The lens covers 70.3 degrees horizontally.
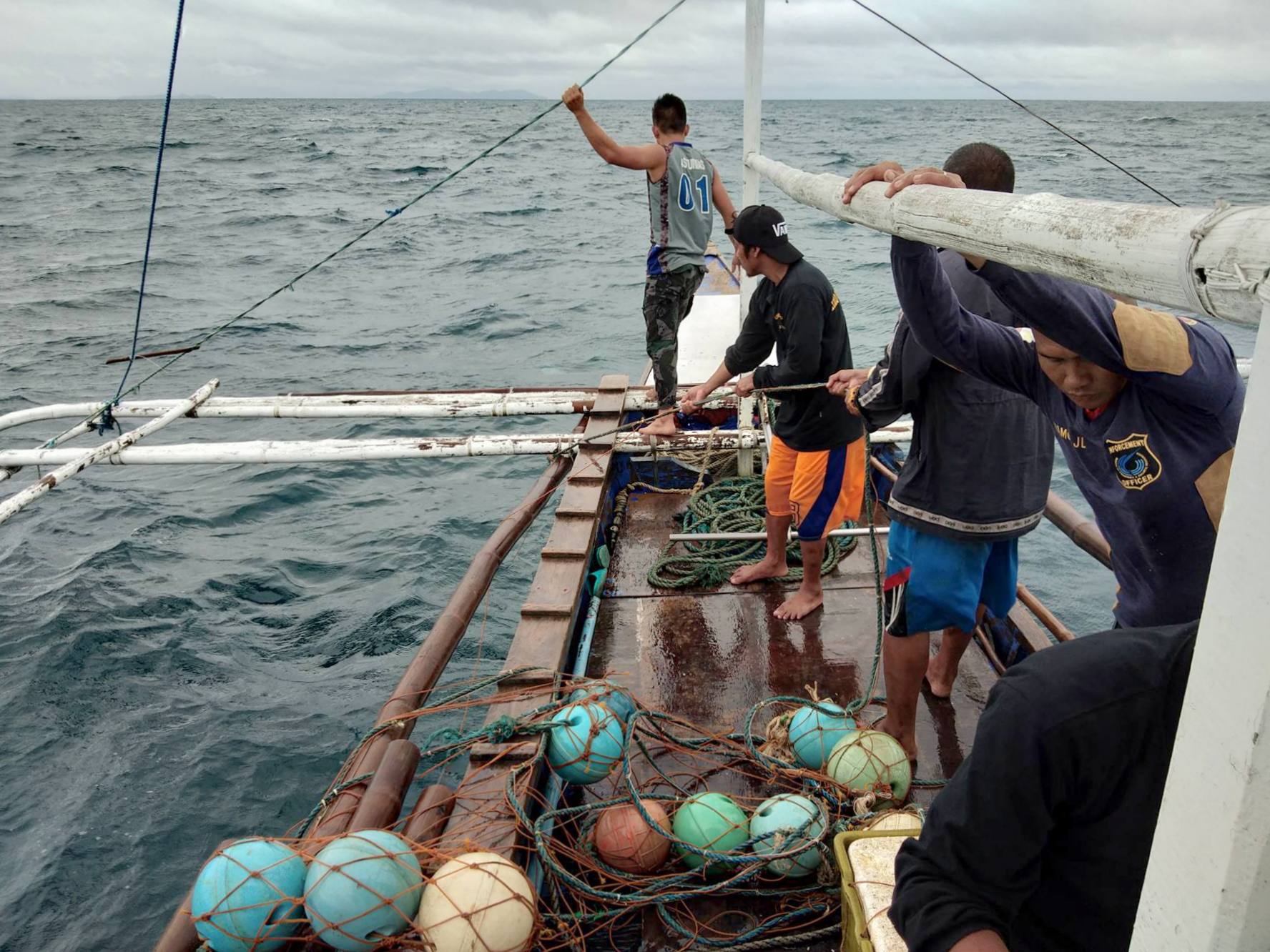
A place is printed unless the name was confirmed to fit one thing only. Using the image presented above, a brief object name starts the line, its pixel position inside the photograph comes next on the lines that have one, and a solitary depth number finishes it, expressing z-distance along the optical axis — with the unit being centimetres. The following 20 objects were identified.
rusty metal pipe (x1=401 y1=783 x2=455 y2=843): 265
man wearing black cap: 408
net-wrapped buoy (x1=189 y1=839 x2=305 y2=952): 227
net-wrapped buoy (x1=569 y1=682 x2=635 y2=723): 312
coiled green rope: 478
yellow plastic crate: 221
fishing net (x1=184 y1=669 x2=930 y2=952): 228
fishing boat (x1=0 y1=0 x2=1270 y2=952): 83
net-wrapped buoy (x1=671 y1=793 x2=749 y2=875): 273
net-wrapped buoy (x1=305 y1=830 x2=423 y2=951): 224
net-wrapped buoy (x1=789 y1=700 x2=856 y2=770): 312
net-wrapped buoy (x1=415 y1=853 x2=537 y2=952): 225
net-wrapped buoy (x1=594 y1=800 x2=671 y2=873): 275
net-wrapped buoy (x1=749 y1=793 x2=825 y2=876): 268
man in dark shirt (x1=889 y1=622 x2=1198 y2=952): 128
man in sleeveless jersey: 522
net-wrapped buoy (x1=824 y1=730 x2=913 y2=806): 293
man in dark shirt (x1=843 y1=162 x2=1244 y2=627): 175
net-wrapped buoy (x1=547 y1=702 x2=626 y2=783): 293
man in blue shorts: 291
